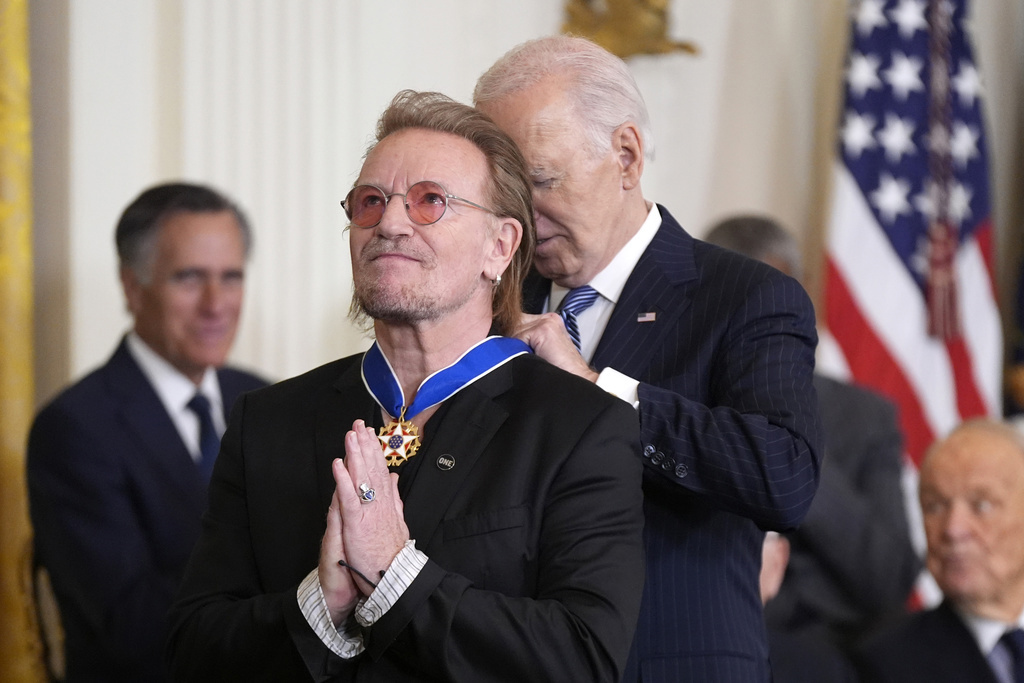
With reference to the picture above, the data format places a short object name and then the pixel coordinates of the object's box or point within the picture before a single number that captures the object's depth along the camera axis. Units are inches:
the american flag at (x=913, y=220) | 467.2
